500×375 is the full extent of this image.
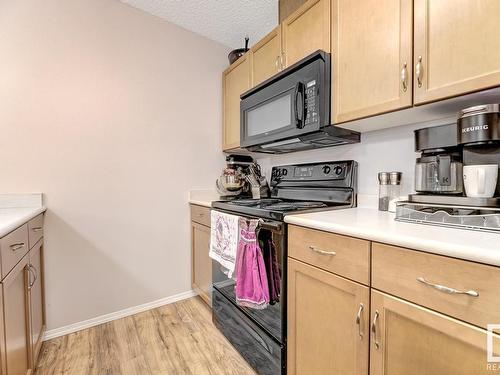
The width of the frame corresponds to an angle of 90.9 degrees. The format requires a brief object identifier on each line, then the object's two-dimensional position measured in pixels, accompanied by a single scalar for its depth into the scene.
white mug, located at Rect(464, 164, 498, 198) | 0.91
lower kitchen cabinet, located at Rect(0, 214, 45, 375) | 0.97
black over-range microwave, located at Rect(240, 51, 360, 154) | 1.36
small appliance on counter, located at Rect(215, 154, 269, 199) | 2.18
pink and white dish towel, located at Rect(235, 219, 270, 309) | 1.28
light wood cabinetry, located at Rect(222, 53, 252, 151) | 2.07
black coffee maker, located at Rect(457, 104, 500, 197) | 0.84
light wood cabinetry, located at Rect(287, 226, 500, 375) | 0.63
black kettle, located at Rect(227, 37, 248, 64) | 2.21
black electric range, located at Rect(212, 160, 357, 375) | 1.23
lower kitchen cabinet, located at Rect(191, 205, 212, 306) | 1.97
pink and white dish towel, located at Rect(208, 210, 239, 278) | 1.50
